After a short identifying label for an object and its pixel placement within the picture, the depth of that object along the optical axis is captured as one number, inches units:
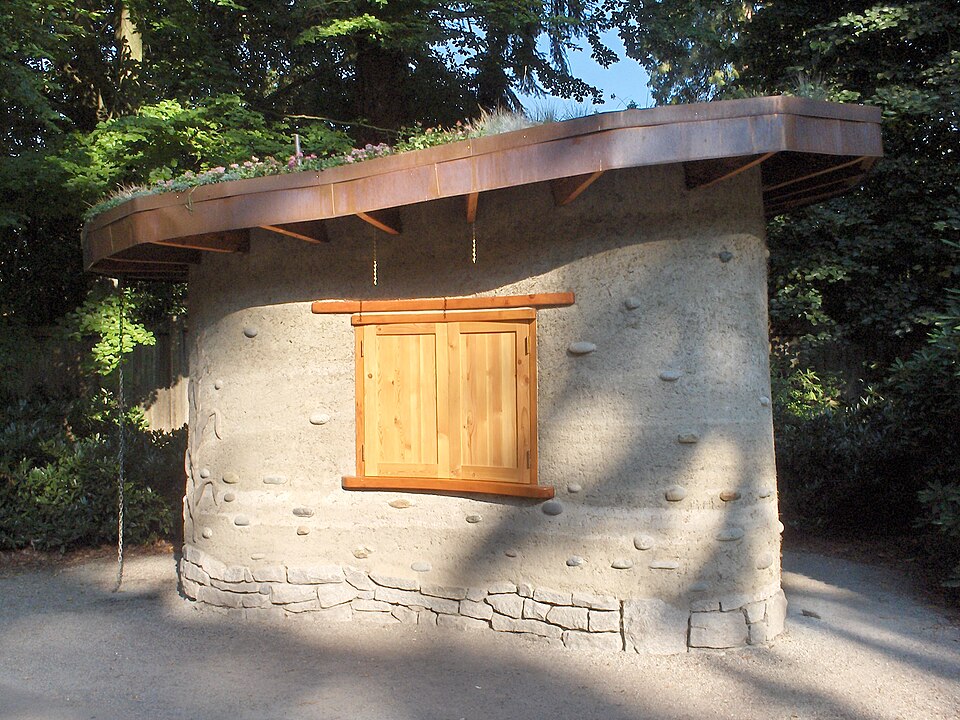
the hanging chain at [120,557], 277.4
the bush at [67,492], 327.0
